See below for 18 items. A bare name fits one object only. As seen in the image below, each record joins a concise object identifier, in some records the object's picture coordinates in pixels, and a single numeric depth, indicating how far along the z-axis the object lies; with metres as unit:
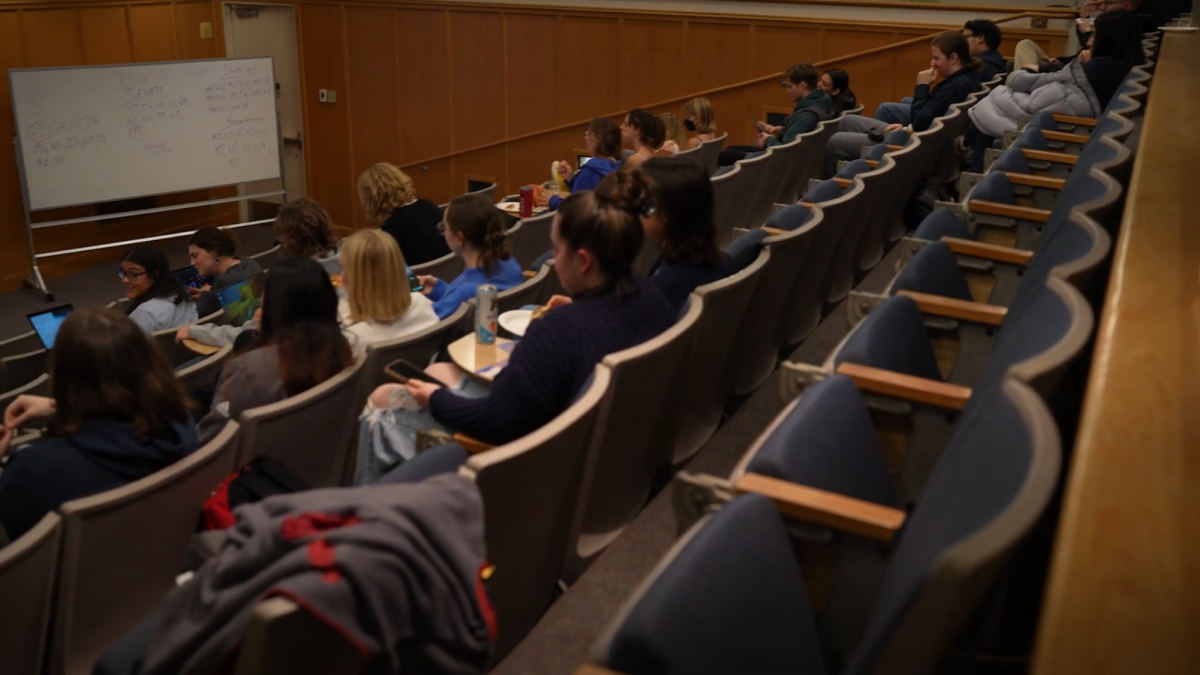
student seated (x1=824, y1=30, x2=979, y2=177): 5.04
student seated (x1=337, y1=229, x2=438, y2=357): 2.71
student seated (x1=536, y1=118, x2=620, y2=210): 4.81
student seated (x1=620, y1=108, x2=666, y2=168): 5.14
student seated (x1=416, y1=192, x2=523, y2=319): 3.18
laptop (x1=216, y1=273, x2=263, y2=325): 3.69
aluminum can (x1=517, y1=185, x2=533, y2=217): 5.31
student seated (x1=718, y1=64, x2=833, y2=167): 5.61
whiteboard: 7.61
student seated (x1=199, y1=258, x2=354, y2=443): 2.41
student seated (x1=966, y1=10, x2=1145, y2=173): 4.23
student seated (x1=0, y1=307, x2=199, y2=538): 2.06
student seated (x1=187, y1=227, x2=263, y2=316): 4.35
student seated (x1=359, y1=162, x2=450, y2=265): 4.40
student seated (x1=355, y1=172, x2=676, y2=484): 2.02
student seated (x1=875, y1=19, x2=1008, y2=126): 5.60
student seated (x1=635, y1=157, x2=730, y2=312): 2.65
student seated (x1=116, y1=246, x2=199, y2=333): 4.21
